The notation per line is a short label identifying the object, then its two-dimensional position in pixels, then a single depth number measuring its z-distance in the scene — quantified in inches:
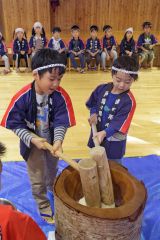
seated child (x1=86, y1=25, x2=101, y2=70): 244.5
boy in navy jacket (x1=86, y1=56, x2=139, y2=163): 72.2
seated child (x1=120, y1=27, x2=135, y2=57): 248.2
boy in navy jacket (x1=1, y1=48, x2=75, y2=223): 62.9
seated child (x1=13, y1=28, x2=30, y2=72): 236.2
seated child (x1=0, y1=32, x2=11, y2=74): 233.1
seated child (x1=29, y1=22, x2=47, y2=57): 240.1
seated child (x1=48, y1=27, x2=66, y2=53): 241.4
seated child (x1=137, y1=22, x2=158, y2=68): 250.2
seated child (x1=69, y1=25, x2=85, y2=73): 241.6
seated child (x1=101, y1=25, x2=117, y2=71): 246.4
